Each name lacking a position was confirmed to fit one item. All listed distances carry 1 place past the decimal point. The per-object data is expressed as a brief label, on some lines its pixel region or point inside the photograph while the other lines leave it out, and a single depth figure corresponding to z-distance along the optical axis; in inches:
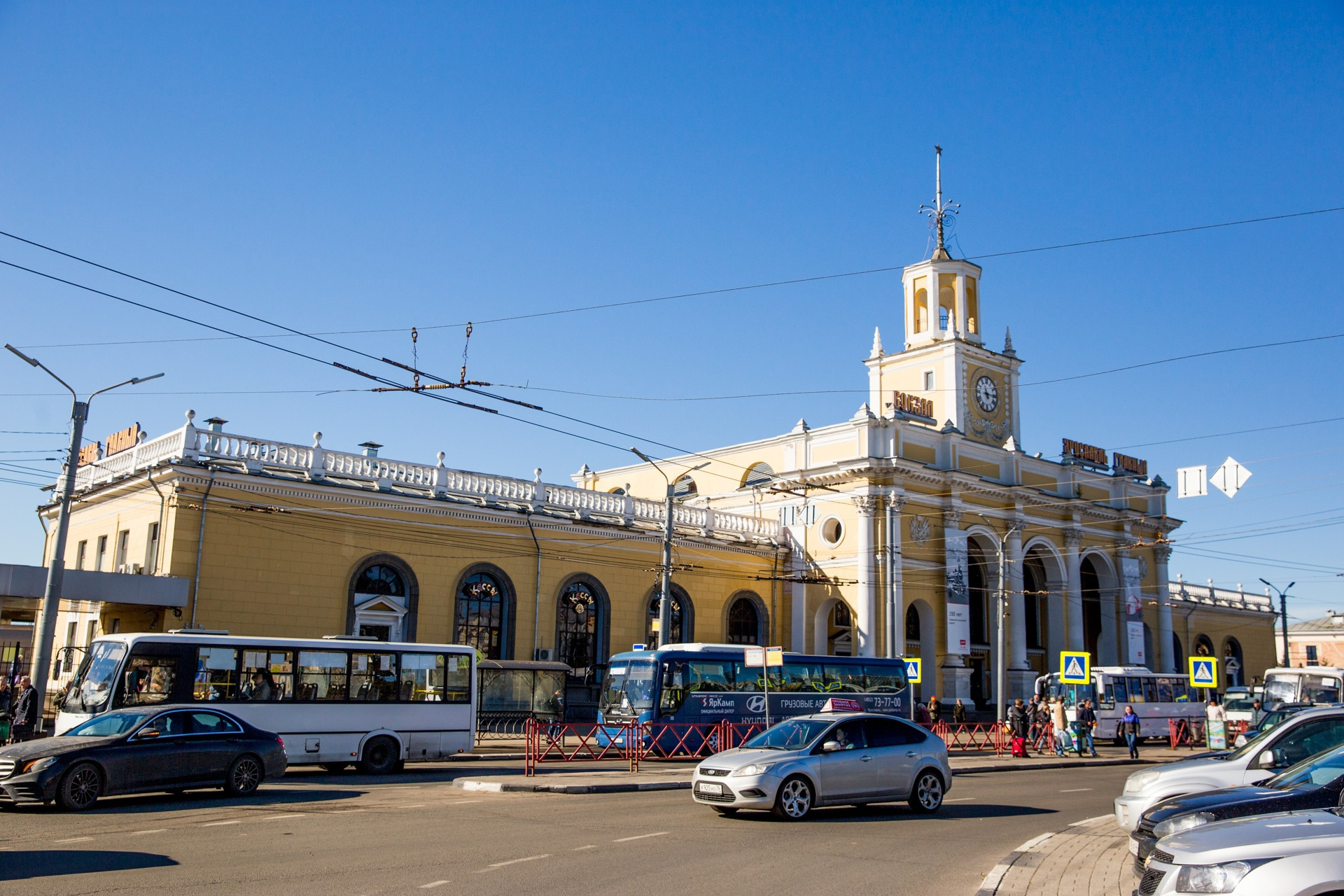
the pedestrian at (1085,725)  1240.8
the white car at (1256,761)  461.7
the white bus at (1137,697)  1558.8
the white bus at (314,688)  772.6
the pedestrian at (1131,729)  1218.6
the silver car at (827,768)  557.3
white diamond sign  874.8
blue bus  1064.2
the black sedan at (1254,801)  320.8
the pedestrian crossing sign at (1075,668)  1192.2
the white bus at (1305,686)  1535.4
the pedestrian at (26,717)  797.9
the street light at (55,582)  815.1
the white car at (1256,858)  232.4
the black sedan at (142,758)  553.0
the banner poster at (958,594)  1749.5
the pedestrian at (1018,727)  1226.0
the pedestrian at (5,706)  808.9
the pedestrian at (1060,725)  1269.7
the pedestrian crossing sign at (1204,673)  1298.0
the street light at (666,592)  1110.4
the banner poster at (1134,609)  2070.6
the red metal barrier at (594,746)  935.7
